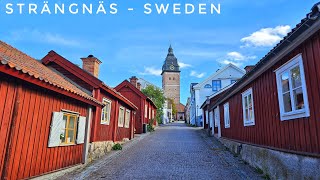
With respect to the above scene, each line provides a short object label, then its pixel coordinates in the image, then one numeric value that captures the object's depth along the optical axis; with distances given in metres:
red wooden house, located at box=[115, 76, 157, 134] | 23.55
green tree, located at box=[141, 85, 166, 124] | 35.81
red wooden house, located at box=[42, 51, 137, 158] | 11.30
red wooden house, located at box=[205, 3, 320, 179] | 5.00
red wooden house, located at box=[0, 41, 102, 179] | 5.55
